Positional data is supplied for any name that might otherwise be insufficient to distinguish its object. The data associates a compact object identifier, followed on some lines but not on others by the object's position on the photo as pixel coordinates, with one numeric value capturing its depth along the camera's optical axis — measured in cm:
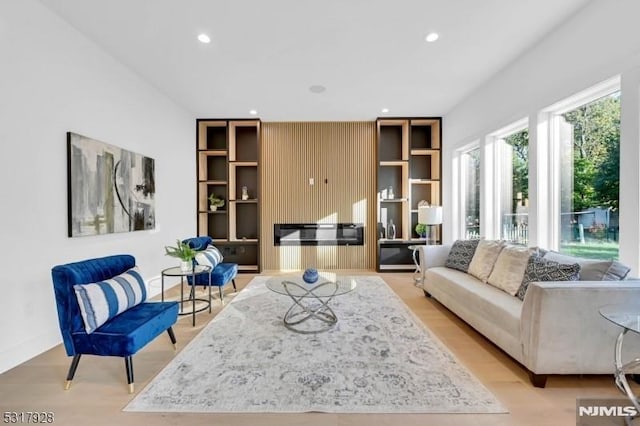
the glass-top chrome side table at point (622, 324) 152
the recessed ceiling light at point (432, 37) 288
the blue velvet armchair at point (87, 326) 194
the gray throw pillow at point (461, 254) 361
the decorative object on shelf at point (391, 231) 573
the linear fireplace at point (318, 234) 577
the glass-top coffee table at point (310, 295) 288
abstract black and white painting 274
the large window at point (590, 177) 249
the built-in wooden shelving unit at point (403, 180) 554
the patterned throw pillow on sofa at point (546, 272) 221
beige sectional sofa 187
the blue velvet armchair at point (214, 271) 365
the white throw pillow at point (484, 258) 310
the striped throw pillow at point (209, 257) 367
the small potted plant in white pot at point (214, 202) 561
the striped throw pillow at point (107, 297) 195
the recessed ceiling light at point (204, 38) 289
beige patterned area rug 178
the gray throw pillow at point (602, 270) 205
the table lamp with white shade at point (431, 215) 455
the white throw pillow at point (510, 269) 263
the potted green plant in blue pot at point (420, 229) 532
